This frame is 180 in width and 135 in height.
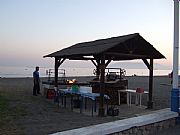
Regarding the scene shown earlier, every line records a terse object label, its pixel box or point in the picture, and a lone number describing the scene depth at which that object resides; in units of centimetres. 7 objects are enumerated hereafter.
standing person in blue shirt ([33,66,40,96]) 1108
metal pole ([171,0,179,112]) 536
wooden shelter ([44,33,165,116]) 693
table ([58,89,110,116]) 696
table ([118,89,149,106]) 860
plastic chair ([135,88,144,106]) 828
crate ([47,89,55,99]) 1023
